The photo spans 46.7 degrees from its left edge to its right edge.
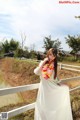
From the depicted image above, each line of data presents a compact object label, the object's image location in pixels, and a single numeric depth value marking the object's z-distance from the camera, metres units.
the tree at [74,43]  14.55
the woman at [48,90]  1.87
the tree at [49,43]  15.55
